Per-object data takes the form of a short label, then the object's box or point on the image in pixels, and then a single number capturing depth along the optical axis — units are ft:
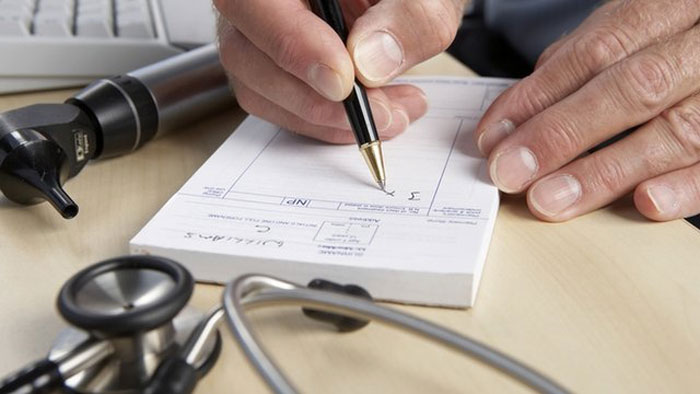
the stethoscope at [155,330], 1.15
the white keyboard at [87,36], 2.61
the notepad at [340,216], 1.48
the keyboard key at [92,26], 2.65
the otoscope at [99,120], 1.84
